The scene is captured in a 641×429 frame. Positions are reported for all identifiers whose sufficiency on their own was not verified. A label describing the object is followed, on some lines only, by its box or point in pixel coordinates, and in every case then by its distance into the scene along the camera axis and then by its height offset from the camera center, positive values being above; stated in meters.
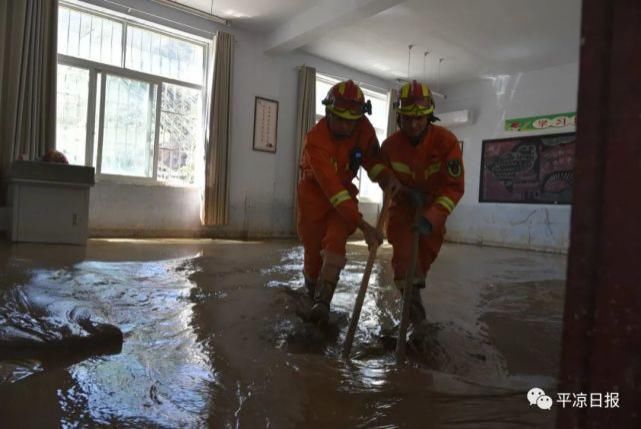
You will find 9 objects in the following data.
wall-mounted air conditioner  8.93 +1.87
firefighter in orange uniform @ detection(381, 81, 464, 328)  2.06 +0.16
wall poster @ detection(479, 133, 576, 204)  7.63 +0.81
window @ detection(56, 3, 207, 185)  5.66 +1.31
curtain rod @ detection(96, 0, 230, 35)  5.77 +2.41
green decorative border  7.58 +1.64
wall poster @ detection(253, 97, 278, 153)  7.24 +1.25
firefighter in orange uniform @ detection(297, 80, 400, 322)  1.97 +0.11
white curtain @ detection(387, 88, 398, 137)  9.05 +1.86
